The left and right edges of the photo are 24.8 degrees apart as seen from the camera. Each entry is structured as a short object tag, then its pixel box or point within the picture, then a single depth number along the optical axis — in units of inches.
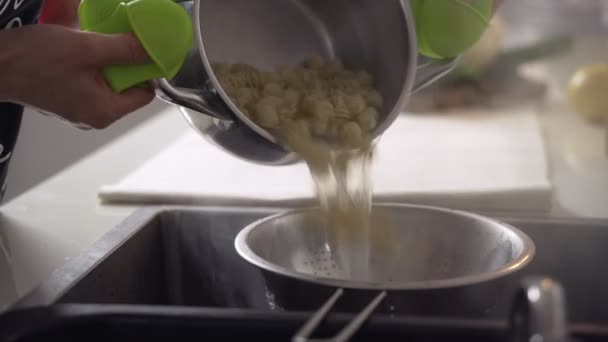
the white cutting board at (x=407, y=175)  50.9
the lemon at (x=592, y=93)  67.0
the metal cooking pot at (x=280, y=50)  39.7
